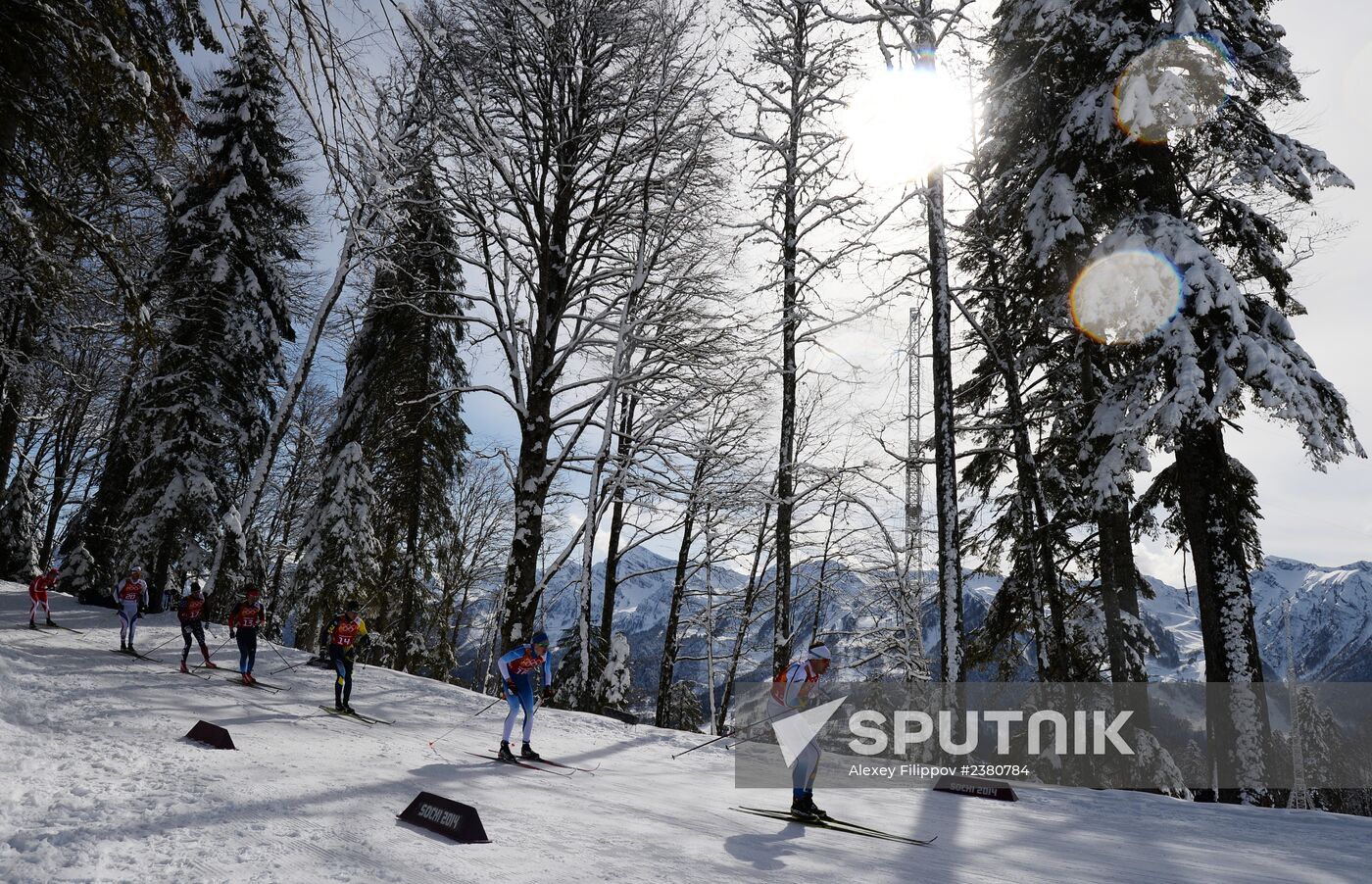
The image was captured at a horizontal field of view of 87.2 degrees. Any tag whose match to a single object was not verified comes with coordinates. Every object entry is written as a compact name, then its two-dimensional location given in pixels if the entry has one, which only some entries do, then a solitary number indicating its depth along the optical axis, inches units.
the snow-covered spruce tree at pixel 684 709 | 1449.3
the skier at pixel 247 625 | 555.2
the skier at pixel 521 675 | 397.1
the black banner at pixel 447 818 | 210.1
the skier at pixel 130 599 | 615.5
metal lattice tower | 836.6
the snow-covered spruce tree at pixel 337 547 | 869.8
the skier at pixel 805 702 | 293.4
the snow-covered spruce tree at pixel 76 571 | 1017.5
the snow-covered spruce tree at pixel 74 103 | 333.1
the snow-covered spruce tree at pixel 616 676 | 842.2
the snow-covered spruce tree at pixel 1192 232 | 409.1
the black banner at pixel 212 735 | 307.4
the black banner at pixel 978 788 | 374.0
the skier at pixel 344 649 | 488.7
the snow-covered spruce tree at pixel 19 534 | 1180.5
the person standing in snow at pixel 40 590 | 695.7
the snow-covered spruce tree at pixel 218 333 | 805.2
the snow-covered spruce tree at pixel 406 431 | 956.6
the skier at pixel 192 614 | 580.0
